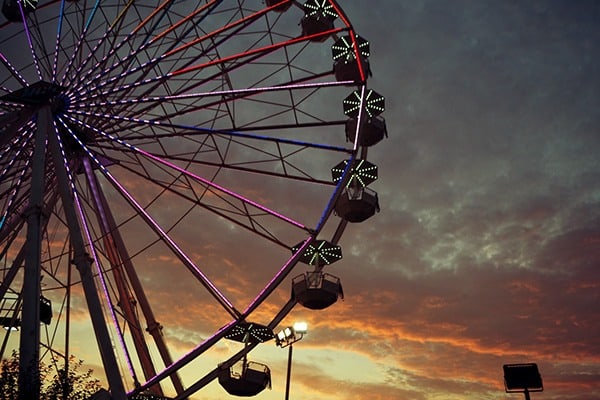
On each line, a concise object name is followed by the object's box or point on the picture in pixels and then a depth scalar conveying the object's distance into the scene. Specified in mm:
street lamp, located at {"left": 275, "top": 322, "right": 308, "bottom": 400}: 21359
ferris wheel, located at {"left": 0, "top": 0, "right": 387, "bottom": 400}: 17891
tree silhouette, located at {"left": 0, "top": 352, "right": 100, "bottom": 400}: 14312
